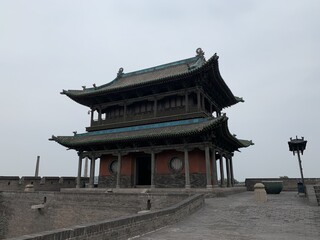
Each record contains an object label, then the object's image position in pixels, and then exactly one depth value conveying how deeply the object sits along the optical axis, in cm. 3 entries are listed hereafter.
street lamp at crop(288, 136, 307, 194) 1555
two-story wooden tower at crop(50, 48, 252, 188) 1714
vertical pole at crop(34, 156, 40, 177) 4259
